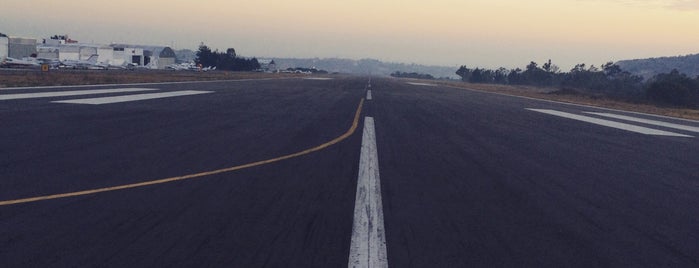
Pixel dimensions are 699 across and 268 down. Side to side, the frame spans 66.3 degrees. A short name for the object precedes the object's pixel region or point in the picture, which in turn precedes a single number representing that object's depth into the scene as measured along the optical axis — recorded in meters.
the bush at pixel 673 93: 62.03
